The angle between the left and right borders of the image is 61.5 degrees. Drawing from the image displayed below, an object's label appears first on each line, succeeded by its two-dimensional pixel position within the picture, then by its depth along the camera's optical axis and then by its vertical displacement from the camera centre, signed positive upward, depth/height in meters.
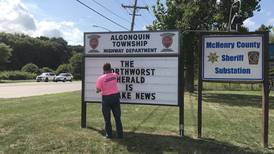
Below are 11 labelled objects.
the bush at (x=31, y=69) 52.79 +0.96
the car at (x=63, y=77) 38.13 -0.66
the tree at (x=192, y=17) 17.03 +4.32
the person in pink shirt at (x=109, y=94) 4.98 -0.46
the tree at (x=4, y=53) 40.37 +3.58
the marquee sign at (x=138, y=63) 5.25 +0.25
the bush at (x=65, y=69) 55.88 +1.05
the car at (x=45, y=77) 36.56 -0.62
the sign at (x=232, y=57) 4.99 +0.36
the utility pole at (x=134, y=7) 23.73 +7.13
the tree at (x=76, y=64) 55.23 +2.26
